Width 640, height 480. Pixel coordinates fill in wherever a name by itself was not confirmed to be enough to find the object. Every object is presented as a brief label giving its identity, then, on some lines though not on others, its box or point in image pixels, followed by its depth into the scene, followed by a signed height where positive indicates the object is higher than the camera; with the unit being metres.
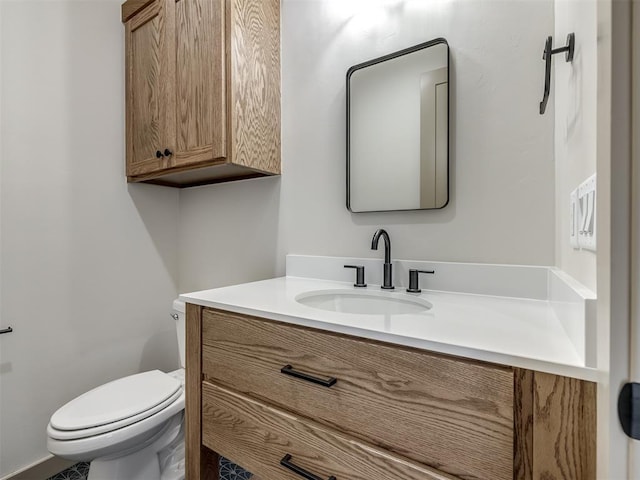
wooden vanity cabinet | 0.47 -0.34
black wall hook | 0.66 +0.41
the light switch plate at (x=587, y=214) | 0.47 +0.03
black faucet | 1.04 -0.11
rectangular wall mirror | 1.04 +0.38
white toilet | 0.99 -0.65
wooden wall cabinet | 1.18 +0.63
